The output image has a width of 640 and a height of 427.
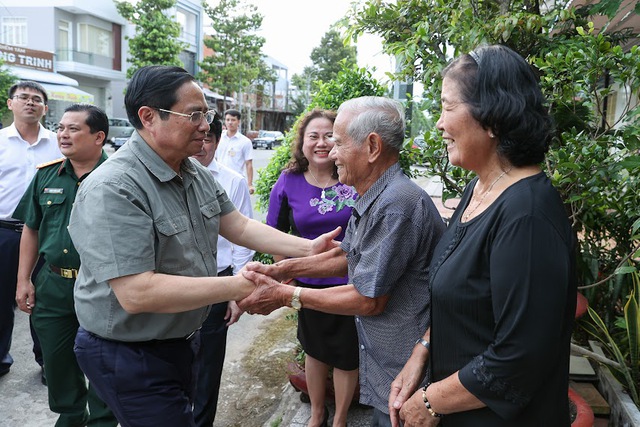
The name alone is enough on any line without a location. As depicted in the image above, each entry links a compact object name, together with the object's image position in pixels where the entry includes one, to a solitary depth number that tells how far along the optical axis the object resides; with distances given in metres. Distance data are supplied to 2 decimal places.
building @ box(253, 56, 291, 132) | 58.57
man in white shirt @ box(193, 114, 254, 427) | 3.41
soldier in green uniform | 3.36
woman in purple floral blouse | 3.32
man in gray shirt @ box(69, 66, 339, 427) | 2.00
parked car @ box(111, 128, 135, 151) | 29.20
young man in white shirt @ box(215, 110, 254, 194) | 8.67
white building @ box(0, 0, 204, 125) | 28.66
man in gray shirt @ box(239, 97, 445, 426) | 2.10
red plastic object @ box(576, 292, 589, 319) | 2.97
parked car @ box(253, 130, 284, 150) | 41.38
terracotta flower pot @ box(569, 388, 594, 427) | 2.64
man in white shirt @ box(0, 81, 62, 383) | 4.42
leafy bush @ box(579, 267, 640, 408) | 3.06
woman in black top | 1.48
